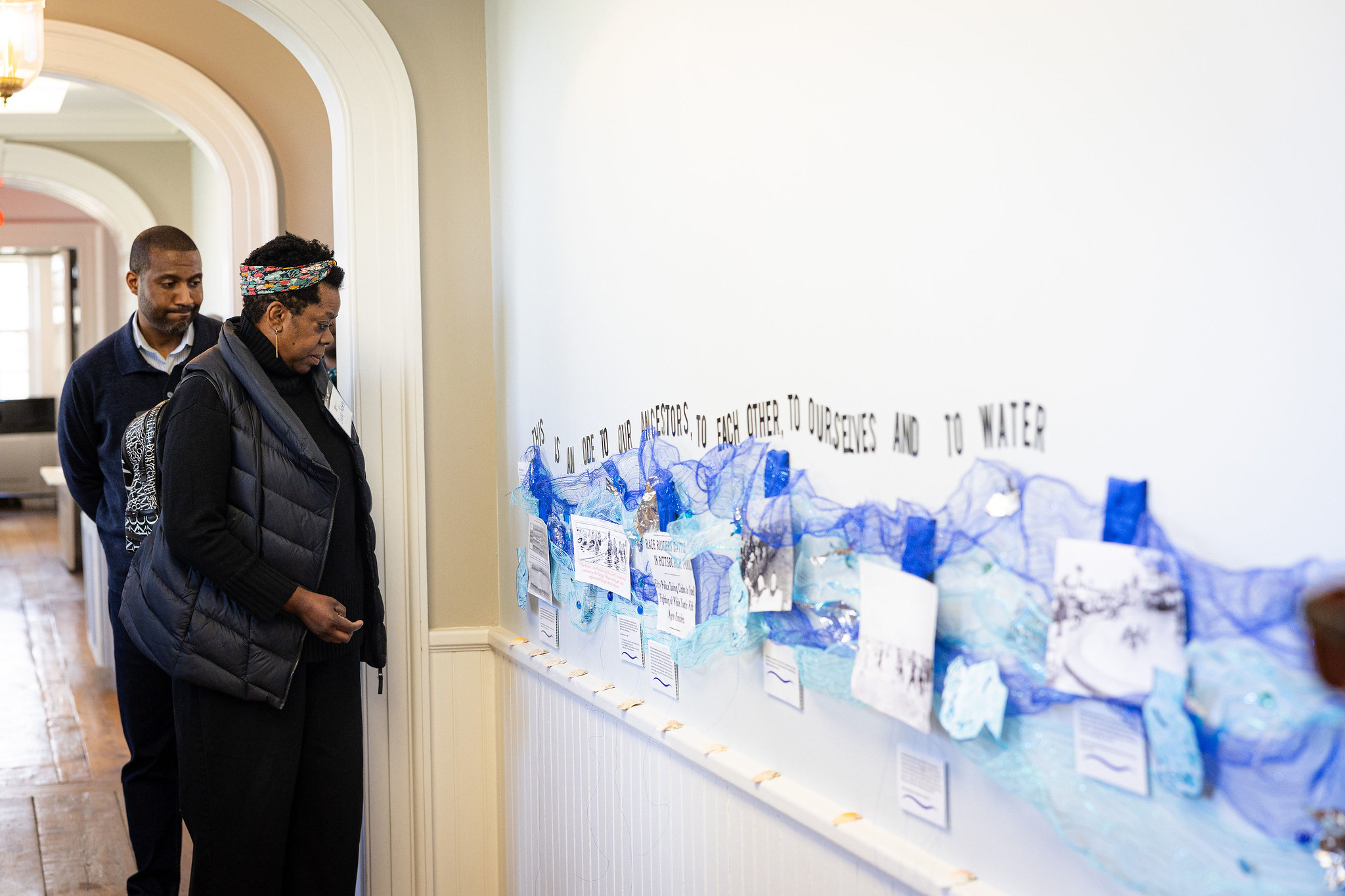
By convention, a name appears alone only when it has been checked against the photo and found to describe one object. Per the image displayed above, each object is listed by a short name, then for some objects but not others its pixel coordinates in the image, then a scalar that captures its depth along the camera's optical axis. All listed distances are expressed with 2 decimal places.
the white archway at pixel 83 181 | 6.69
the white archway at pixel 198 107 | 3.87
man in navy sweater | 2.59
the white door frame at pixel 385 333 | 2.51
